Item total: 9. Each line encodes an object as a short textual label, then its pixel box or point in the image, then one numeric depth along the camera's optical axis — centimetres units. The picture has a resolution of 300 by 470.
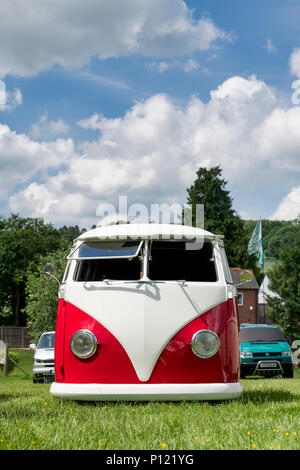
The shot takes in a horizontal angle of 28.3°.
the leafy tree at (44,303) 4494
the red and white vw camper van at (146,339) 642
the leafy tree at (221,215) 6612
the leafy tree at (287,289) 4447
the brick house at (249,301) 6725
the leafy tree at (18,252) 6375
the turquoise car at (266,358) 1889
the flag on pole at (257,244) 5534
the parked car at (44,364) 1973
